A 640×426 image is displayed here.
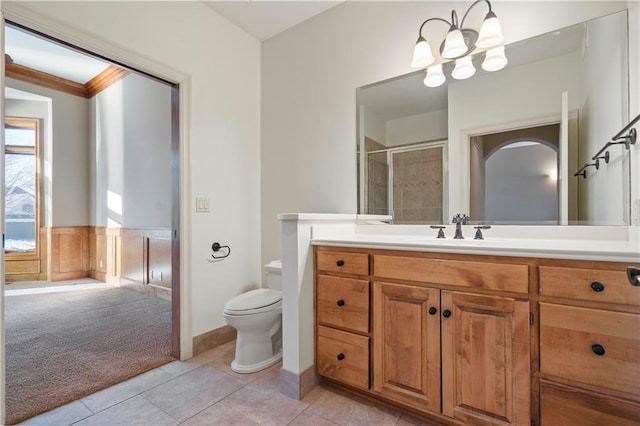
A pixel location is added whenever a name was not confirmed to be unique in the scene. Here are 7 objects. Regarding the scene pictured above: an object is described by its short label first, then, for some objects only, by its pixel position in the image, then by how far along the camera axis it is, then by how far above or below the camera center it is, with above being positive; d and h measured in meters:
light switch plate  2.21 +0.07
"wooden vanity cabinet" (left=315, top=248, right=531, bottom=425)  1.16 -0.54
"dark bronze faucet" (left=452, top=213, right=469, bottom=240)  1.71 -0.06
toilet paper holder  2.32 -0.29
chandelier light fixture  1.67 +0.97
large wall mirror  1.48 +0.45
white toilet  1.90 -0.76
